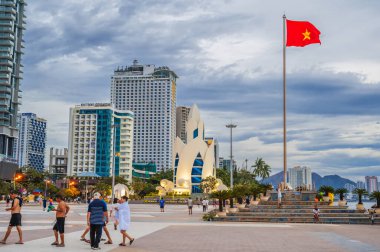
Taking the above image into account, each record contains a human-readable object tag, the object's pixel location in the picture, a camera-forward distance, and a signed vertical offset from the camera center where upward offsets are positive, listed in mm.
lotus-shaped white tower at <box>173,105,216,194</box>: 130250 +5891
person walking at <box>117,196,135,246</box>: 14918 -1024
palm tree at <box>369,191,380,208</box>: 32312 -762
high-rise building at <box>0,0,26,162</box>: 116562 +27693
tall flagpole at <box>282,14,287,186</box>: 38812 +10557
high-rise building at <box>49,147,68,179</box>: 178750 +7875
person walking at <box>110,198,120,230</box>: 19342 -1438
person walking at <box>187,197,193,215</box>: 42028 -1819
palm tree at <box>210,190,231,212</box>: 34397 -744
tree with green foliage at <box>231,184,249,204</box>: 35906 -495
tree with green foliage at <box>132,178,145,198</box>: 119438 -663
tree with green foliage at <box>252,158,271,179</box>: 143000 +4694
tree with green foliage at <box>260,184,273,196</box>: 44228 -305
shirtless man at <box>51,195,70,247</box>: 14145 -1003
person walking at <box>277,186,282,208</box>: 33441 -1144
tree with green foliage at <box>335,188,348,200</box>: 41012 -610
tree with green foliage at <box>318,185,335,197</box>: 41594 -440
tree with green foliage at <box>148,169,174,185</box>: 150625 +2359
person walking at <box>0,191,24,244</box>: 14297 -925
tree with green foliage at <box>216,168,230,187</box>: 141388 +2618
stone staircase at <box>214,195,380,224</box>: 30328 -1974
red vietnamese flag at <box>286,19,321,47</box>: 35656 +11293
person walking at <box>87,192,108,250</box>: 13555 -1010
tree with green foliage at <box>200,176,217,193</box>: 113344 +137
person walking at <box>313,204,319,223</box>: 29539 -1804
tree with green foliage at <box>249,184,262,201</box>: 42031 -469
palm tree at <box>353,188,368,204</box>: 37406 -550
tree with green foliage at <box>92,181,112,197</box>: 106431 -892
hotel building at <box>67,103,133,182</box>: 165250 +15446
